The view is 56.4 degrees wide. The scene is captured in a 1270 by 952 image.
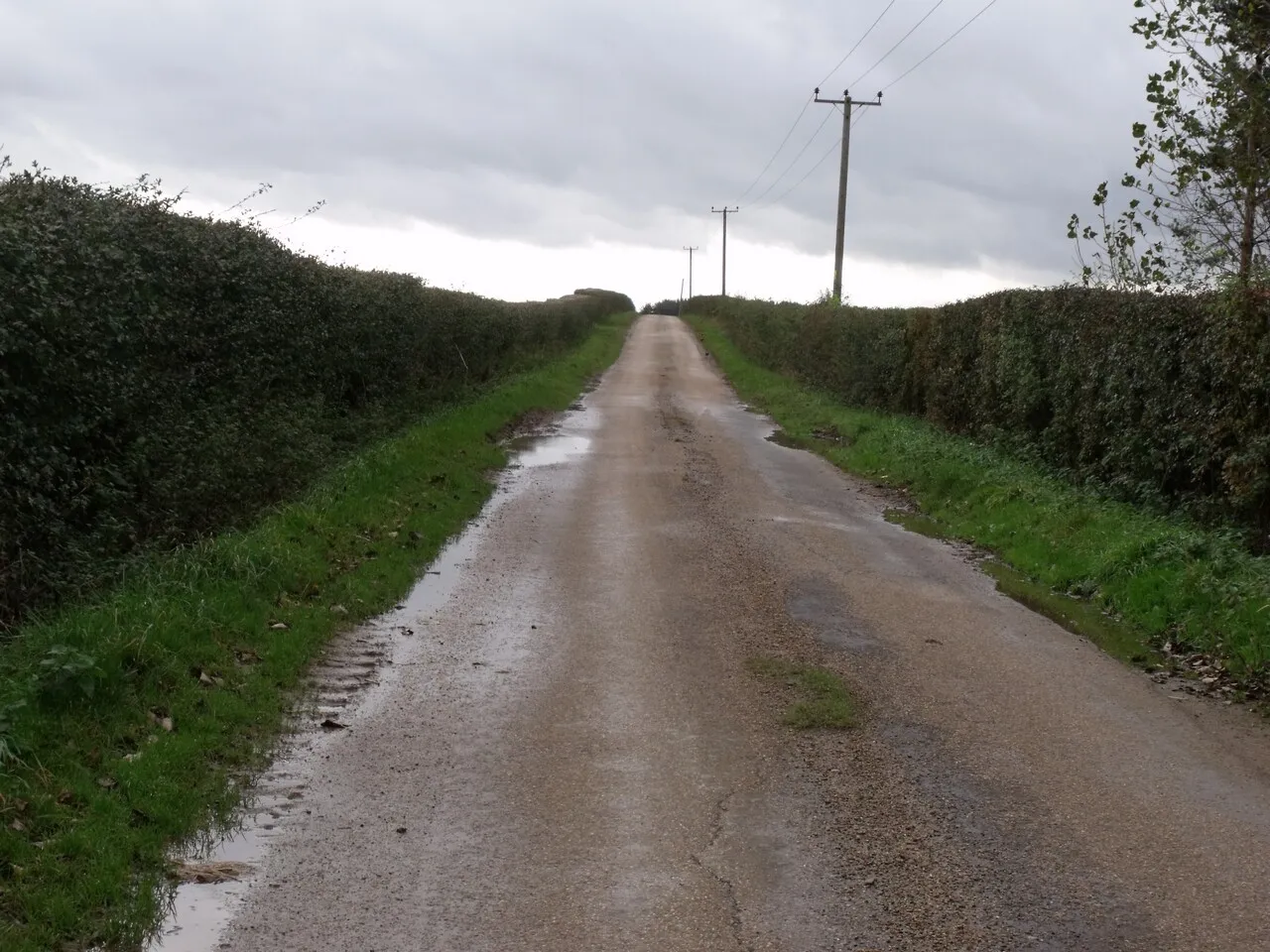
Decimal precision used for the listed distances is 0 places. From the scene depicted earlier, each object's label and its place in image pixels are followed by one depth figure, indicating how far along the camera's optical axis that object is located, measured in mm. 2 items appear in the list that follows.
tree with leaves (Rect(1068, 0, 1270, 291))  10062
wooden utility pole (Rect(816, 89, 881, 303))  36688
